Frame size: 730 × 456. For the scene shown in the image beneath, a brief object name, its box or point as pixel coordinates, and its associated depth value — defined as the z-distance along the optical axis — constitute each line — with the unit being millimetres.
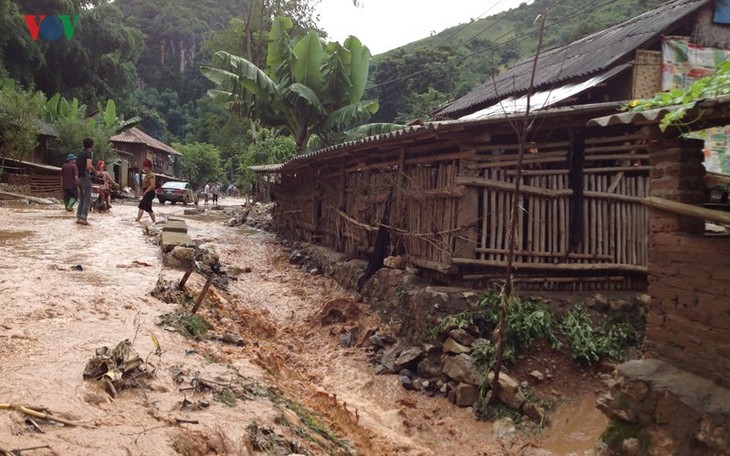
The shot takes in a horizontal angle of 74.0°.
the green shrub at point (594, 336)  6305
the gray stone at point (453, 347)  6324
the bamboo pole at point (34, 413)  2822
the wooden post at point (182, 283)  6792
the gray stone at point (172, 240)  8891
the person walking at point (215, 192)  33062
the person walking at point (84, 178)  11359
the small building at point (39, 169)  20844
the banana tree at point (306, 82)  16391
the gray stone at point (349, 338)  7859
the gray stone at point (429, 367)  6504
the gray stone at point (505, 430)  5324
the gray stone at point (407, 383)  6410
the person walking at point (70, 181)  12383
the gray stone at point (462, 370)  5992
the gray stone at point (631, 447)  3816
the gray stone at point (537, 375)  6047
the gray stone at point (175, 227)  10701
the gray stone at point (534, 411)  5551
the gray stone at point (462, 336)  6434
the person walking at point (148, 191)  12066
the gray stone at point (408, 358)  6762
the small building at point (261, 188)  25984
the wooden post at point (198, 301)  5914
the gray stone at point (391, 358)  6854
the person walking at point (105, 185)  14773
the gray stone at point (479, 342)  6340
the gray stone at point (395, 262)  8711
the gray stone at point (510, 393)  5637
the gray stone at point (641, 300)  7129
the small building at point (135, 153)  34969
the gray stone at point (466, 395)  5887
